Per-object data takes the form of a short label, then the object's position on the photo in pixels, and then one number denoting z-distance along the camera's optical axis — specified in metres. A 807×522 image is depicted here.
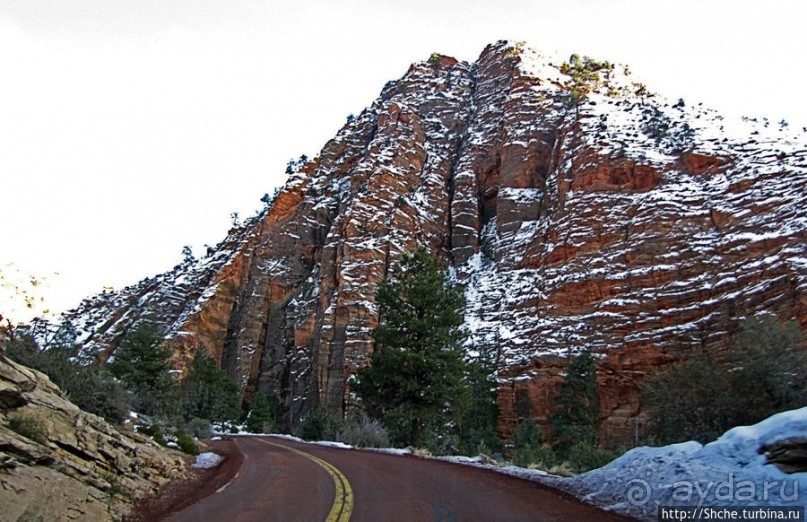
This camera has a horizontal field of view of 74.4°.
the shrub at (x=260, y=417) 61.22
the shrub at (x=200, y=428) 28.01
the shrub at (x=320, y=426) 33.62
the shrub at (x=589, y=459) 16.53
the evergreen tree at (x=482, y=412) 42.88
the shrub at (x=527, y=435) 39.24
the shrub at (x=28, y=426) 7.77
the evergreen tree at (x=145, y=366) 37.00
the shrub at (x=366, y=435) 23.97
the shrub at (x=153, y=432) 15.57
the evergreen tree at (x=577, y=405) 41.97
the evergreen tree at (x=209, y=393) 52.06
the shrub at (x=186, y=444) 17.14
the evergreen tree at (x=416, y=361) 24.97
